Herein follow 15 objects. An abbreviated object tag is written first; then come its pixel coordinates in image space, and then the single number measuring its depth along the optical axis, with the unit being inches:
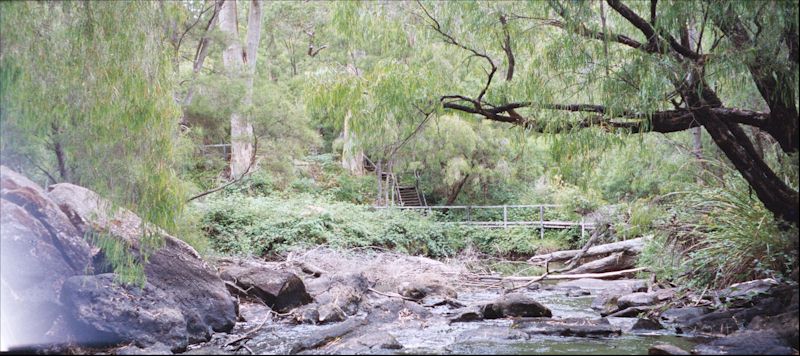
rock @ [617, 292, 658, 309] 406.9
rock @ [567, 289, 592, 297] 540.8
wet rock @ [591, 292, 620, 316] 422.4
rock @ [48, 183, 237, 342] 304.8
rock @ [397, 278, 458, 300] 507.5
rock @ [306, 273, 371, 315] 437.1
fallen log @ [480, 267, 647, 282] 592.9
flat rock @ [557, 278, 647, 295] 483.6
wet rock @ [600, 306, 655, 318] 395.6
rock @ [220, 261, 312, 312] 422.3
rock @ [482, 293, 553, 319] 404.8
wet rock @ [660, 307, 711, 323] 351.3
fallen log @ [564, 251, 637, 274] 637.9
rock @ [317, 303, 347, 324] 396.5
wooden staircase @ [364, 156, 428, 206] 1090.6
